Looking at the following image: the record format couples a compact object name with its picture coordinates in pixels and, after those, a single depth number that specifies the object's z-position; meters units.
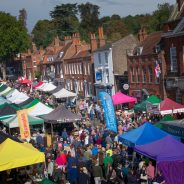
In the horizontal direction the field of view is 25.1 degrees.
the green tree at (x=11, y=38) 84.31
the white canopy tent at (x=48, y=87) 51.86
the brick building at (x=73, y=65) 53.38
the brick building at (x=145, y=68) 36.53
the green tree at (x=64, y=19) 102.62
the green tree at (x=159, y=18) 72.44
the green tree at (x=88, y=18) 110.16
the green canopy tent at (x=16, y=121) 25.41
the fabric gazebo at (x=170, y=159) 12.84
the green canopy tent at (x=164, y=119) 18.71
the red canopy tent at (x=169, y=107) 25.88
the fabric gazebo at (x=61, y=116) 26.36
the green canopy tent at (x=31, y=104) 30.07
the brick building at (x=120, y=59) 46.16
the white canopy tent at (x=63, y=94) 44.88
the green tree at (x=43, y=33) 106.00
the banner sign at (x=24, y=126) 21.91
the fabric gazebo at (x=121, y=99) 35.41
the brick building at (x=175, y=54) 32.69
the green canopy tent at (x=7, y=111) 28.02
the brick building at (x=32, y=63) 85.12
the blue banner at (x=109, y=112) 24.47
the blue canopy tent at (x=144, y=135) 15.98
